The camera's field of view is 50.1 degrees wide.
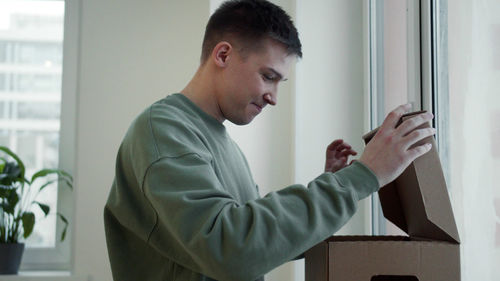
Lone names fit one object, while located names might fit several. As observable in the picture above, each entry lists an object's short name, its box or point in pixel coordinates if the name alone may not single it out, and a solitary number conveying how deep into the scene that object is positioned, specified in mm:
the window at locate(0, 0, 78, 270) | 2918
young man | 787
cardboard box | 827
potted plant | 2578
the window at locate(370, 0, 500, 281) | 1157
